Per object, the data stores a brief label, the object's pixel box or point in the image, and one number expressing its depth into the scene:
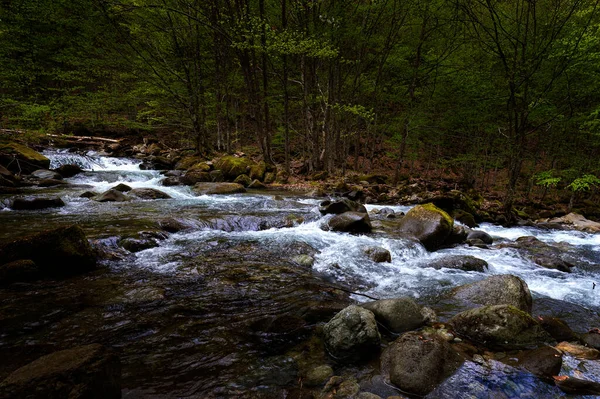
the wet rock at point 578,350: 3.06
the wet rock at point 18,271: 4.05
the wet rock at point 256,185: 14.27
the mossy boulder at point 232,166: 15.30
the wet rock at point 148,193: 10.64
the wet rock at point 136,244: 5.72
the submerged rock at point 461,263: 5.86
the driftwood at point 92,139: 20.02
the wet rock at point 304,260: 5.61
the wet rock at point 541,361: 2.76
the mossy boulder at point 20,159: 12.09
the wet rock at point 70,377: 1.88
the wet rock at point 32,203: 7.93
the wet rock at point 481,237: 8.12
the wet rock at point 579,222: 10.30
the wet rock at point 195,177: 13.88
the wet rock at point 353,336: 3.02
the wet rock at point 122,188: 10.98
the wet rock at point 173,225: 7.08
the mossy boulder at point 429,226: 7.31
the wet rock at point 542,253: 6.21
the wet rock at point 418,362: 2.59
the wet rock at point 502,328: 3.18
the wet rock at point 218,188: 12.32
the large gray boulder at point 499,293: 4.04
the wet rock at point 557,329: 3.39
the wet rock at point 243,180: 14.51
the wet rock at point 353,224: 7.84
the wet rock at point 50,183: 11.30
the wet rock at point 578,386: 2.54
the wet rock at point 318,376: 2.67
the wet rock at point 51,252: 4.37
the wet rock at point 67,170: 13.42
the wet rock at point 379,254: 6.02
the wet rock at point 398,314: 3.46
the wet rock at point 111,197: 9.59
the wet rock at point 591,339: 3.26
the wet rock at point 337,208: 9.11
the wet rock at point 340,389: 2.50
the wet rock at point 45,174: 12.31
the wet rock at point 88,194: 9.98
